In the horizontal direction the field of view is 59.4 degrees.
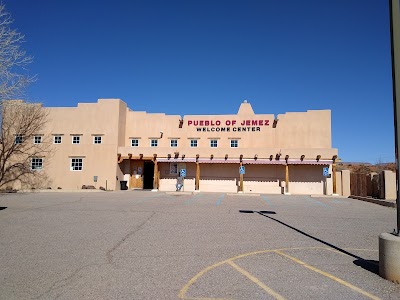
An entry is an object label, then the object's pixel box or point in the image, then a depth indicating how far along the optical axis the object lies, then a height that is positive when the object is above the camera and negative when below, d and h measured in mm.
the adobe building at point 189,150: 29453 +2072
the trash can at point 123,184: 30922 -925
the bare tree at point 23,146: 30703 +2273
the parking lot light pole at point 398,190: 5727 -220
